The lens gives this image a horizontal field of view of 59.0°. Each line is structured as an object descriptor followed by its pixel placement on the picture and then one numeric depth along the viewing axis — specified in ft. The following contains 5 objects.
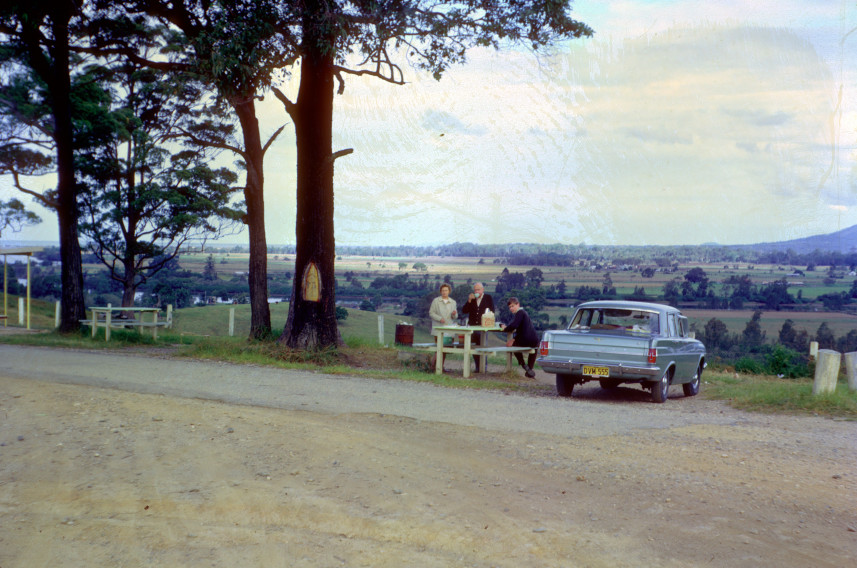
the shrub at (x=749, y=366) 72.84
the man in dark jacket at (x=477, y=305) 50.06
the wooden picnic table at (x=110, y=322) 65.72
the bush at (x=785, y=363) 70.94
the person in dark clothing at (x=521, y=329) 48.21
